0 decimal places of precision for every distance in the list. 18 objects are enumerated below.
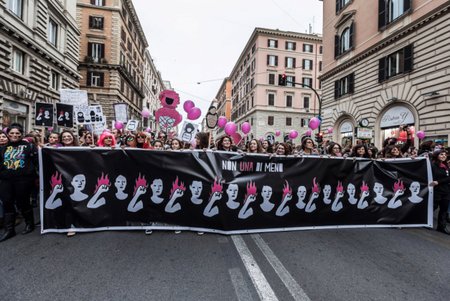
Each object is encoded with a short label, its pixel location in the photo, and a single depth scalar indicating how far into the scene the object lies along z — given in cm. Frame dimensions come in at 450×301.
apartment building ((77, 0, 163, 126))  3080
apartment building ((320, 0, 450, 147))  1398
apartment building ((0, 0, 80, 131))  1446
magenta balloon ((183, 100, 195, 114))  952
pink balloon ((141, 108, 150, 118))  1396
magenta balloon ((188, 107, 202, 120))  948
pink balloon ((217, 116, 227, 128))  1165
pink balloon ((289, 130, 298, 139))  1339
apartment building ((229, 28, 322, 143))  4575
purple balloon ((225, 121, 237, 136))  984
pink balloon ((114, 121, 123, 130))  1227
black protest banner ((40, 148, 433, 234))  436
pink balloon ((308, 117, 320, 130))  1170
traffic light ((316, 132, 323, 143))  1809
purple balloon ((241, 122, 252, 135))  1308
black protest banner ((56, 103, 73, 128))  787
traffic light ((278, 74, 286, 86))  1847
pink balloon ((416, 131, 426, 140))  1313
